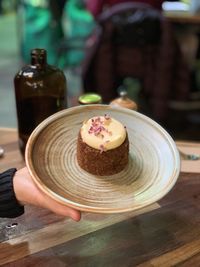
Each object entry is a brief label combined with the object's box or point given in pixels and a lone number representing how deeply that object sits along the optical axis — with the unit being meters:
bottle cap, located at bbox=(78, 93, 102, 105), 1.21
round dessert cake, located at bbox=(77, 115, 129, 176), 0.94
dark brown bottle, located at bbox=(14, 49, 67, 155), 1.17
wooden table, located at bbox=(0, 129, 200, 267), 0.90
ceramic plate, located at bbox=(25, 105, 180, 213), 0.87
